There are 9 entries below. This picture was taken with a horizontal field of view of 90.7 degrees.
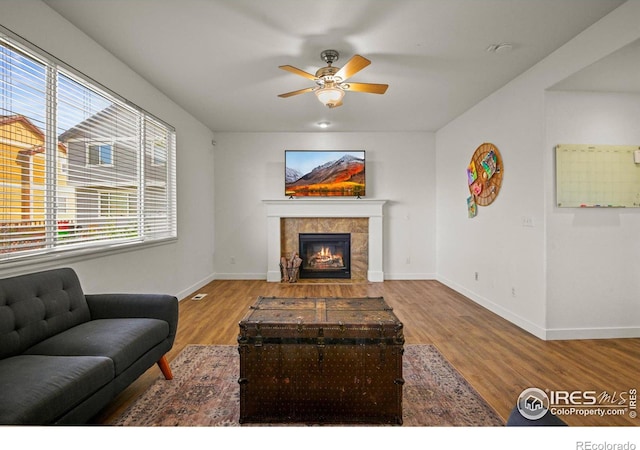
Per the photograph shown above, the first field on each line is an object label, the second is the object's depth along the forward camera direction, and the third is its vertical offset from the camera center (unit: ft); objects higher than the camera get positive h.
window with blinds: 6.63 +1.55
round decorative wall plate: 12.21 +1.88
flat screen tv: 18.31 +2.70
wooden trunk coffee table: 5.60 -2.70
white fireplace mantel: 18.21 +0.38
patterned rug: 5.77 -3.66
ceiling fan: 9.21 +4.22
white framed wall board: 9.73 +1.34
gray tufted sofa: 4.27 -2.21
